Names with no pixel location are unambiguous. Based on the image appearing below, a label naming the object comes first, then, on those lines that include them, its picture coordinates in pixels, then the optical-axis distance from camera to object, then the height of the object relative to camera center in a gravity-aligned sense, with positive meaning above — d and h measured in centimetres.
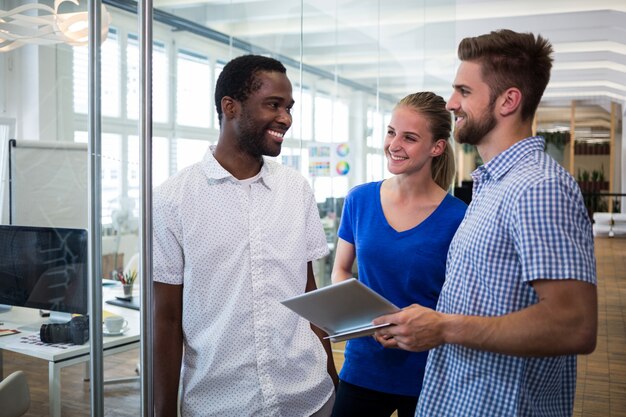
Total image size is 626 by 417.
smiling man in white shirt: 155 -22
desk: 158 -41
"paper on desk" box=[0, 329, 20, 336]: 156 -35
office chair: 155 -51
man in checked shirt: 122 -16
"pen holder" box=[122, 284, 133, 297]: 334 -54
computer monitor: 158 -20
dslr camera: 162 -37
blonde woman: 187 -14
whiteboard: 158 +1
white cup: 188 -44
